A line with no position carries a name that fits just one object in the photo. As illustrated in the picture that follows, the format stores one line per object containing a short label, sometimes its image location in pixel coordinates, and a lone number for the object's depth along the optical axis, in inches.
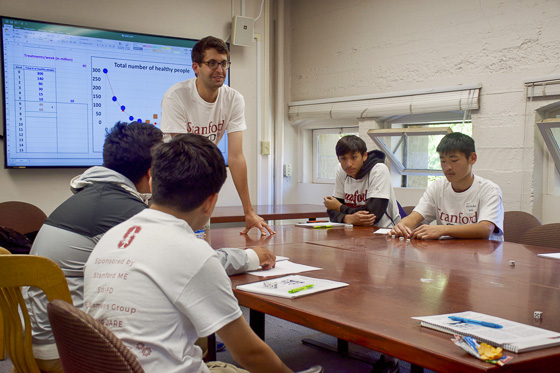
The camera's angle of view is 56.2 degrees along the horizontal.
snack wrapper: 38.4
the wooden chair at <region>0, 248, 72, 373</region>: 53.4
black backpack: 94.7
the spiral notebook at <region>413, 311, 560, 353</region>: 41.1
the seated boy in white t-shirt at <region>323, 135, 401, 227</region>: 124.7
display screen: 147.7
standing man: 103.1
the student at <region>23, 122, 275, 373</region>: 61.4
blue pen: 45.5
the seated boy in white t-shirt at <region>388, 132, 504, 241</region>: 103.7
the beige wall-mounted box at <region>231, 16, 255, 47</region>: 183.6
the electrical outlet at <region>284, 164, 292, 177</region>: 209.2
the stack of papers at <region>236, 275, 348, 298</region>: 58.5
